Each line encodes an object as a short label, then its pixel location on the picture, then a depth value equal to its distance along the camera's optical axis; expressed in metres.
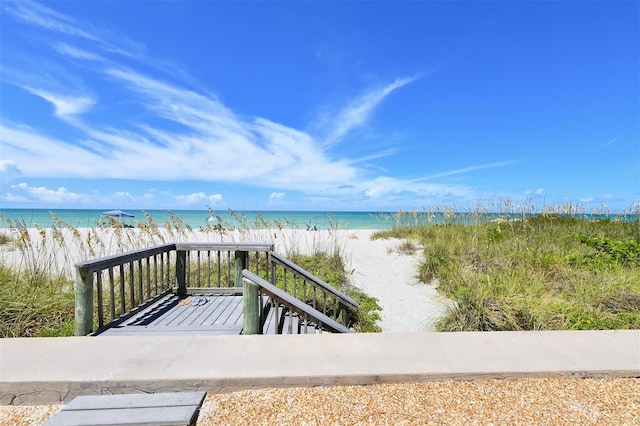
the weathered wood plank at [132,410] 1.71
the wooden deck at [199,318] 3.29
